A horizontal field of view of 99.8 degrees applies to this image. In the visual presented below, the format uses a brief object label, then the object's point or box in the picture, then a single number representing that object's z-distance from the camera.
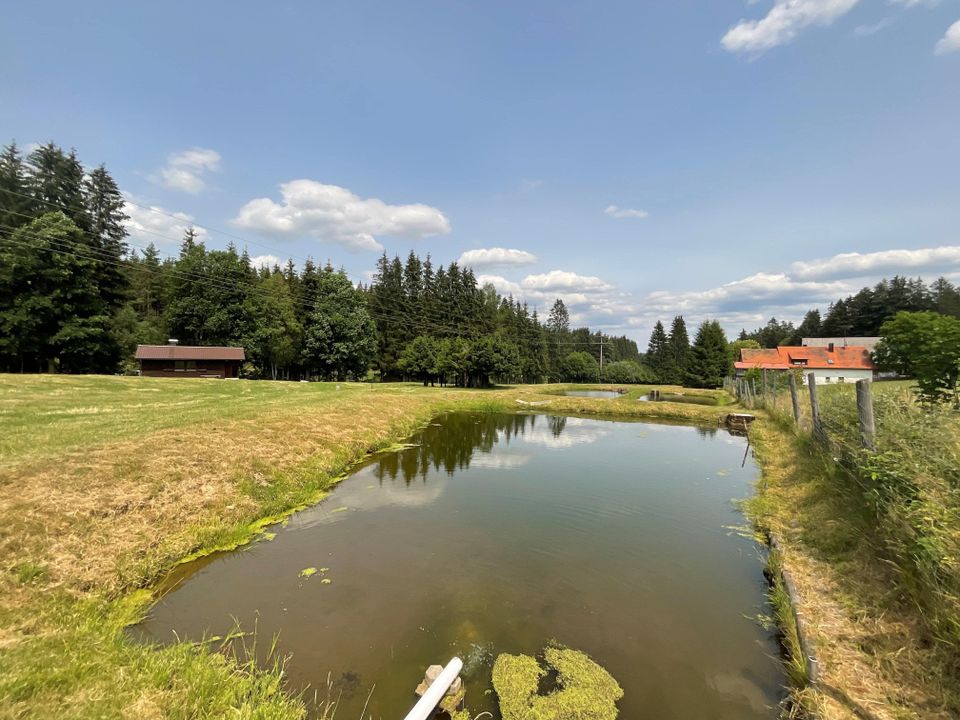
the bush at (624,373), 86.62
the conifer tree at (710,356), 57.75
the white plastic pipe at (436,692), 3.27
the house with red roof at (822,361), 55.34
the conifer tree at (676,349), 75.11
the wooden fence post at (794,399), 13.52
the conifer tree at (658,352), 82.56
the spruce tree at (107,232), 40.84
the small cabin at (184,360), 37.00
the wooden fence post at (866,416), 6.55
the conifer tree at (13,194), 35.66
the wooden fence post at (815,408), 10.30
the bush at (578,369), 88.62
